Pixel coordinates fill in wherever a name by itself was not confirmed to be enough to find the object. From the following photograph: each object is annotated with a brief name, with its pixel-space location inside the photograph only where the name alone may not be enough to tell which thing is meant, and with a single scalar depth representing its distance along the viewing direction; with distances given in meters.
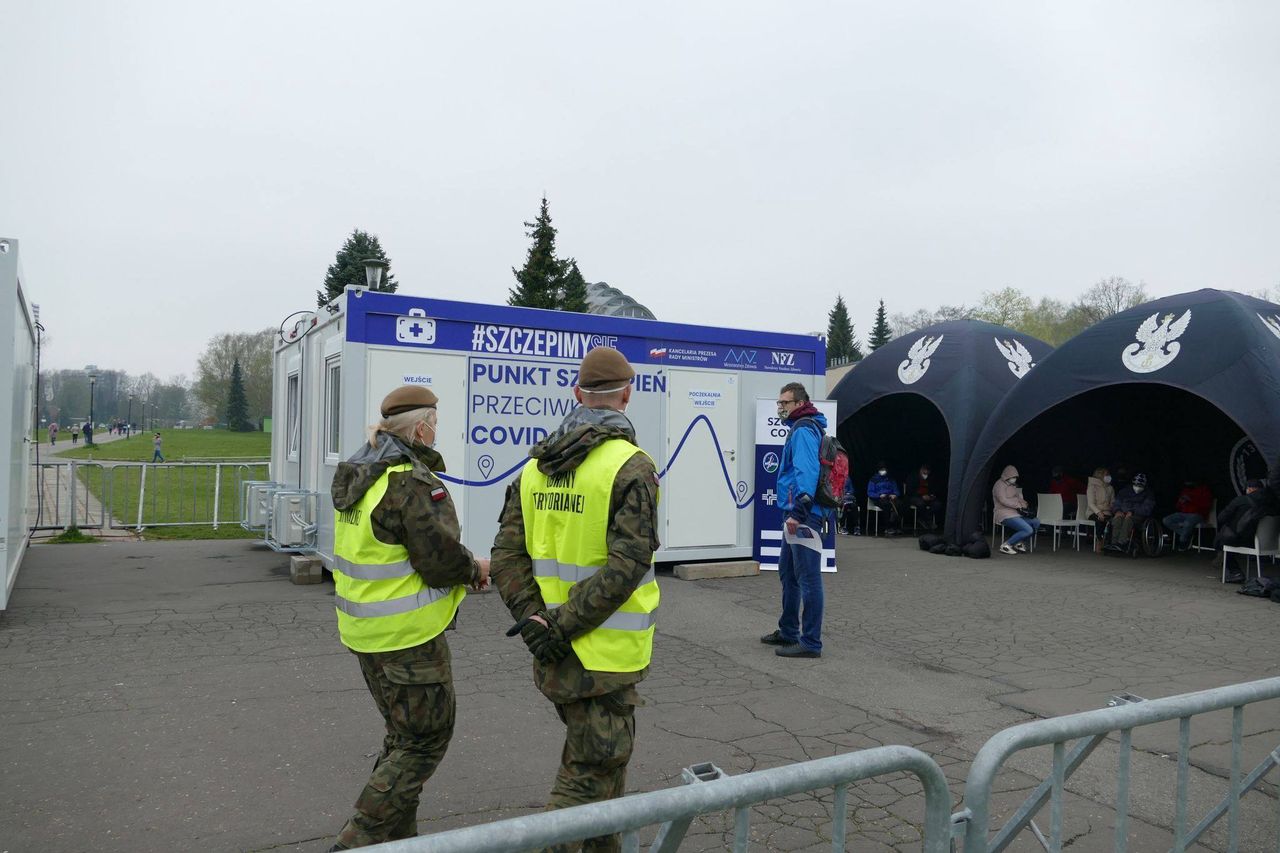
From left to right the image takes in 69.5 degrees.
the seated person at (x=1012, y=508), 14.05
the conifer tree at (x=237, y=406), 78.19
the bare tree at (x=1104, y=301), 57.38
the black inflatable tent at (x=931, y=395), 14.66
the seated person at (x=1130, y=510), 13.77
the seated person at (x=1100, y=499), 14.35
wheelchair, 13.71
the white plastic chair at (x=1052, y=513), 14.77
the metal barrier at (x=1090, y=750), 2.17
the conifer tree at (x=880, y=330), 83.96
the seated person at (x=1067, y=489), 15.53
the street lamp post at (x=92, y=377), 51.50
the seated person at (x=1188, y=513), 13.61
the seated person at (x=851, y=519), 16.55
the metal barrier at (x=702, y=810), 1.52
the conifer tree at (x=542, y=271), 47.06
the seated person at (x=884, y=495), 16.14
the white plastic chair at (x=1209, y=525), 13.77
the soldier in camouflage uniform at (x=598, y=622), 2.90
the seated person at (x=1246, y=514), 10.67
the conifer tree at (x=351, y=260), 48.34
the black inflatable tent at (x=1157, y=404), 11.09
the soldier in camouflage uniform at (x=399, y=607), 3.21
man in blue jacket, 6.62
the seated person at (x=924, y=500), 16.36
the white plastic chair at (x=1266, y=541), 10.71
